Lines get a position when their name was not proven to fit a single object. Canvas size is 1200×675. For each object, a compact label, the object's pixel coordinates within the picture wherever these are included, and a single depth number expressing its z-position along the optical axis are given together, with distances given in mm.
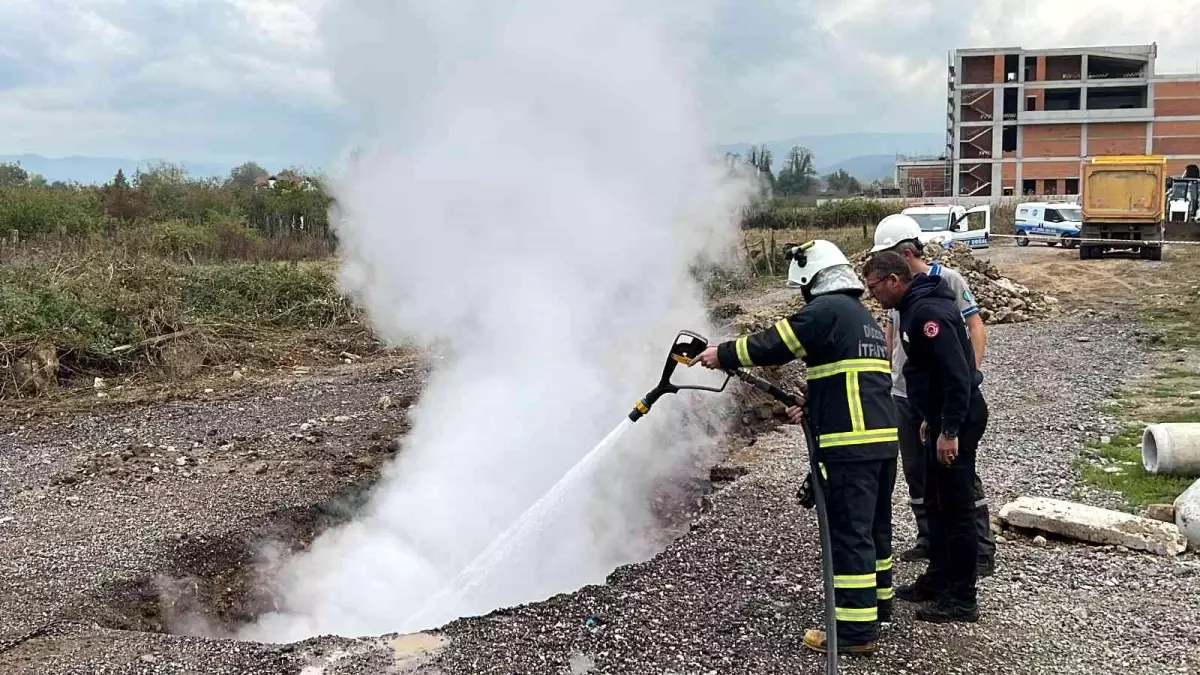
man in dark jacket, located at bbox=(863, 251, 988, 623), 4137
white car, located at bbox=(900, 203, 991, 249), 25547
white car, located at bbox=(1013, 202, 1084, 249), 27594
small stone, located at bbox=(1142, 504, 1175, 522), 5505
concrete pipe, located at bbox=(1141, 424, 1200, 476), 6305
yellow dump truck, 22172
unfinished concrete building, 60500
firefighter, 3859
